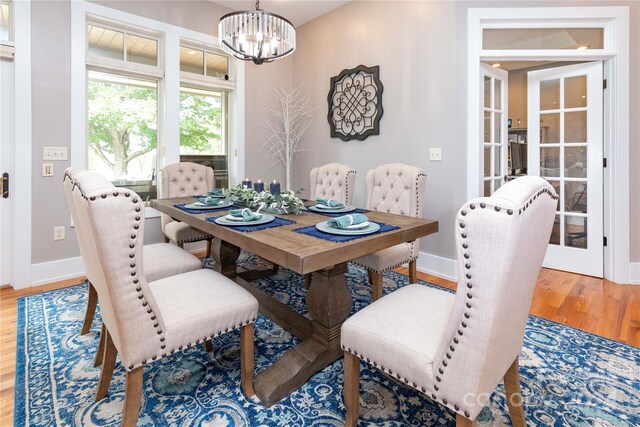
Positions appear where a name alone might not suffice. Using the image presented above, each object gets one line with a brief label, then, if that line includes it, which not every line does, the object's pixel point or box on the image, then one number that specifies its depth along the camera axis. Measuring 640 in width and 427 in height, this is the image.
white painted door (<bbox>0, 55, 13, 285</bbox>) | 2.77
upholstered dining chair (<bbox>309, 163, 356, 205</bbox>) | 2.92
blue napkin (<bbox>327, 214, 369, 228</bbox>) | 1.59
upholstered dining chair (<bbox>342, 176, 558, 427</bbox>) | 0.82
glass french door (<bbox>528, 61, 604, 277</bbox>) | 3.11
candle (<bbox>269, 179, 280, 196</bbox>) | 2.17
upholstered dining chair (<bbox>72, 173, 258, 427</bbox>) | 1.04
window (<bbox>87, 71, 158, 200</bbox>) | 3.36
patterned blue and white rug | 1.39
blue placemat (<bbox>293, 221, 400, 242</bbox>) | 1.46
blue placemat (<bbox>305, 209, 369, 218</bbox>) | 2.12
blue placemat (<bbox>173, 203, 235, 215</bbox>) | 2.19
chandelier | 2.42
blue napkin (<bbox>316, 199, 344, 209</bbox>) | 2.25
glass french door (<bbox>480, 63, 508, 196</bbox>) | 3.21
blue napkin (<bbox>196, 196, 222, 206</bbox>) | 2.32
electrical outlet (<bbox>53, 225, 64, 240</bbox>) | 3.05
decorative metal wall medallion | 3.69
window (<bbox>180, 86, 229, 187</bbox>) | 3.97
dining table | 1.33
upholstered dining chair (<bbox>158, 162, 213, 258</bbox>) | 2.93
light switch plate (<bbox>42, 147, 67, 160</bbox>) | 2.93
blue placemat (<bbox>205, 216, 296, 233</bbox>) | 1.65
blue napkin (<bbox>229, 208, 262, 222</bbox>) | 1.78
